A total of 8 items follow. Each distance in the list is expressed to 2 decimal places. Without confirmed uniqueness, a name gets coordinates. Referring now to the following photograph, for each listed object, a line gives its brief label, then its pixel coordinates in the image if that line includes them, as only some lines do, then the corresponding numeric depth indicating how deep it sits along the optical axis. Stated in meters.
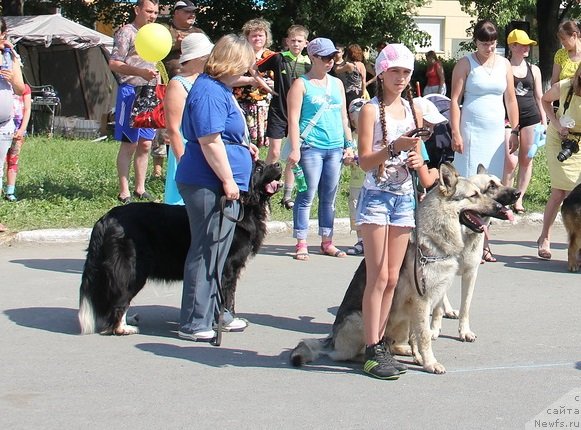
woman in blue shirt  9.33
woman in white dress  13.59
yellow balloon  13.93
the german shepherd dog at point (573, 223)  13.63
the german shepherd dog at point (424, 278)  8.80
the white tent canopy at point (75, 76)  37.95
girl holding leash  8.18
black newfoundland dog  9.90
